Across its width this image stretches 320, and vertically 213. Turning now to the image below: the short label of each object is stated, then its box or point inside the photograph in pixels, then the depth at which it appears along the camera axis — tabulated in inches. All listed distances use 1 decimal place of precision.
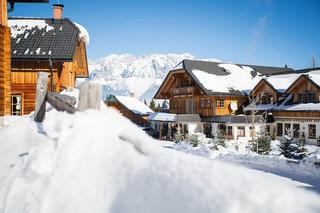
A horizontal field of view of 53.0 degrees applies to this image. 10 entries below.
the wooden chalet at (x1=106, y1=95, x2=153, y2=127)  1973.4
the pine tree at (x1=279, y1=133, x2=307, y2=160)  692.1
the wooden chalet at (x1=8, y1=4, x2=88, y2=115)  744.3
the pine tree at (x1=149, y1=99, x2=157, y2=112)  2605.3
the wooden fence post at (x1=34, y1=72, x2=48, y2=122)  314.5
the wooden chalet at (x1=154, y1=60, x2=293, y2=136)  1327.5
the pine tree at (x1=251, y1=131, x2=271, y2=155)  806.5
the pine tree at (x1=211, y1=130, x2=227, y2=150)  929.7
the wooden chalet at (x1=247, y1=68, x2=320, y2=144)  1082.1
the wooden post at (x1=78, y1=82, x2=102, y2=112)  200.7
